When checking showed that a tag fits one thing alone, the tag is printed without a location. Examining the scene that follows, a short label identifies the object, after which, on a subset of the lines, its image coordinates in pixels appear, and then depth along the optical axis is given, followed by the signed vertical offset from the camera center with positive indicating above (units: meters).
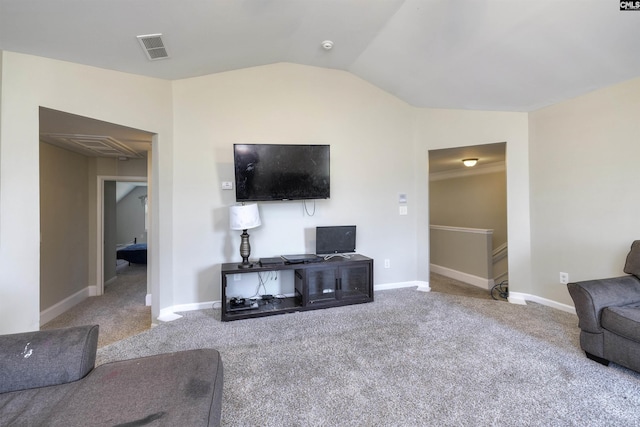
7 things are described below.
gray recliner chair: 1.91 -0.75
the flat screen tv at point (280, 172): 3.20 +0.51
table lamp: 3.08 -0.04
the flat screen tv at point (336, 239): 3.59 -0.31
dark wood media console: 3.06 -0.85
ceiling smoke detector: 3.15 +1.90
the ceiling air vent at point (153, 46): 2.38 +1.50
